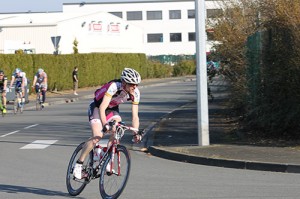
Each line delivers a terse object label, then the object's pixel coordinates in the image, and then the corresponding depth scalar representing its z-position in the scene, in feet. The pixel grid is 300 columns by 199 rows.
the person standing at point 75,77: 143.84
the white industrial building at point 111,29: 205.57
